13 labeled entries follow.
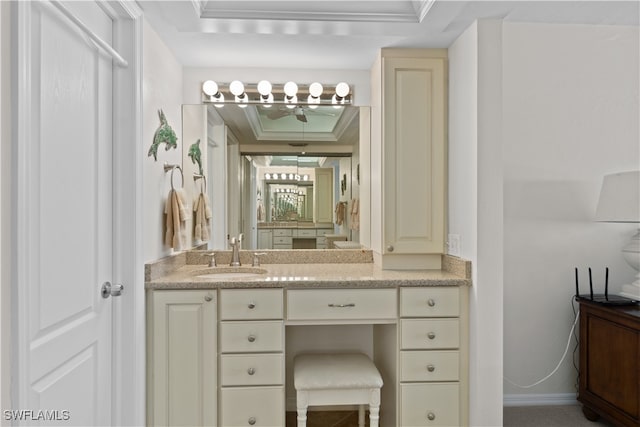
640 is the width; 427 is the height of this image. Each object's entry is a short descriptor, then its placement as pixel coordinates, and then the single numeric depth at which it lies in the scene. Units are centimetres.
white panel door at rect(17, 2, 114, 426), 131
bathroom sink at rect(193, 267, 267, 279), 260
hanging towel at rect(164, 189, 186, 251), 239
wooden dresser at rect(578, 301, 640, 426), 229
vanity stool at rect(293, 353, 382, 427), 219
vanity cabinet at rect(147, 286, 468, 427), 220
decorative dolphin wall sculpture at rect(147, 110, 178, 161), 225
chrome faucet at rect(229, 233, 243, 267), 277
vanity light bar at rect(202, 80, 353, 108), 284
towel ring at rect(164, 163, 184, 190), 243
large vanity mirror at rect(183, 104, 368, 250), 295
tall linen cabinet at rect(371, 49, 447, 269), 256
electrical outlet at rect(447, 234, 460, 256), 244
